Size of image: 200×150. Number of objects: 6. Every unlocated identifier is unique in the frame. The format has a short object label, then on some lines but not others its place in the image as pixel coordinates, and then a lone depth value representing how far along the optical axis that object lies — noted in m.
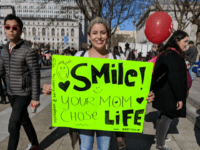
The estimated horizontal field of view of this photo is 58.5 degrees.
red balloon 3.16
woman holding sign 1.93
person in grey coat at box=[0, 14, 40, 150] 2.40
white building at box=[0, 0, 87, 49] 125.44
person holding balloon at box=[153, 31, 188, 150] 2.55
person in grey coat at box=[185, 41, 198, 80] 8.19
